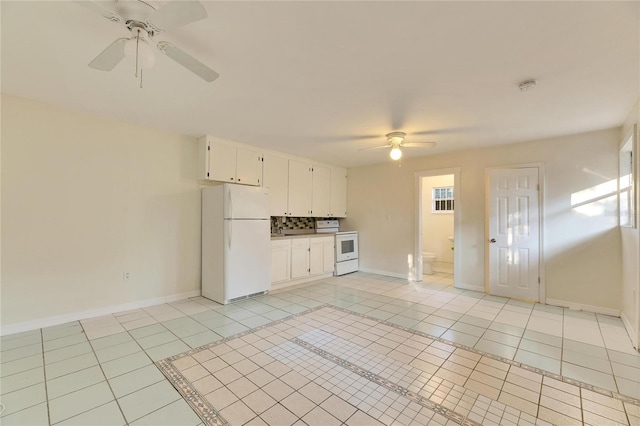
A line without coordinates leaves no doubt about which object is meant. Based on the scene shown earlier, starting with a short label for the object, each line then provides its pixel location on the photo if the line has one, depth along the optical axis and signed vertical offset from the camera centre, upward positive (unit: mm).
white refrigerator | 3795 -373
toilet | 5785 -962
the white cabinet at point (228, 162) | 3977 +820
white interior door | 4020 -245
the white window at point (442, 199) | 6242 +404
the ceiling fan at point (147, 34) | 1324 +994
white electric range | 5676 -638
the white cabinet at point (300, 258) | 4633 -755
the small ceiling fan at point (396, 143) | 3701 +1026
